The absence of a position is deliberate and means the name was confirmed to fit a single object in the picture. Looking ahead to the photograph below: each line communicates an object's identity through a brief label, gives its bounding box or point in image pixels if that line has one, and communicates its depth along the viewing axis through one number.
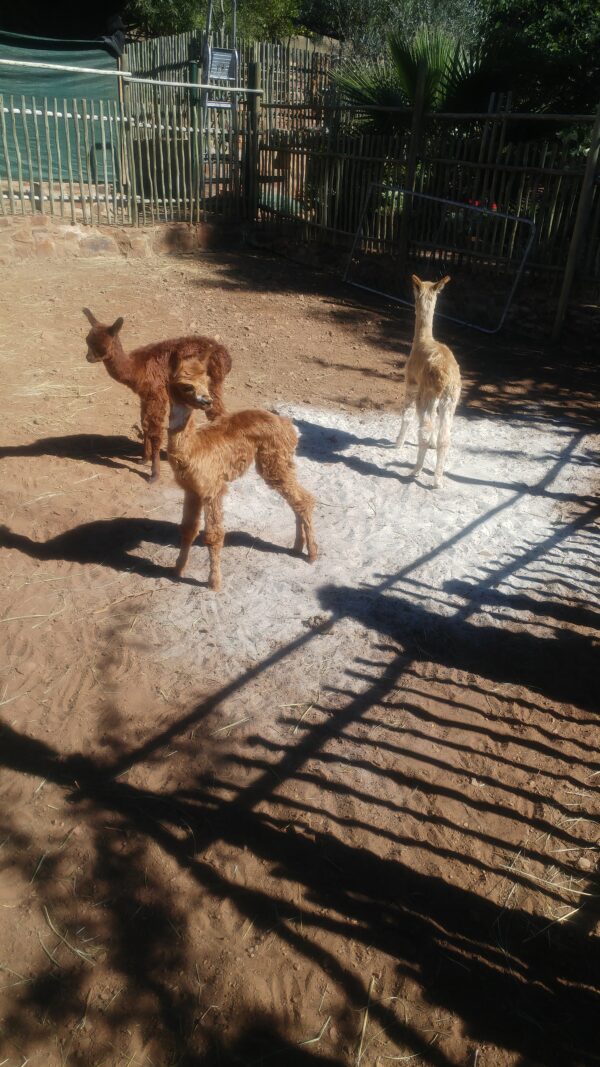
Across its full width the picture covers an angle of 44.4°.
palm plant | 10.69
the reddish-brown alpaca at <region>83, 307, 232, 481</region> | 5.70
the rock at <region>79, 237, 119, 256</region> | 11.63
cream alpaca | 5.62
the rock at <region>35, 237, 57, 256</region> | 11.14
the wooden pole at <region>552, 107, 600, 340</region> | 9.05
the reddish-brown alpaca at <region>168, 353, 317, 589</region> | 4.20
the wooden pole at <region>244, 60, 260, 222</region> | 13.34
